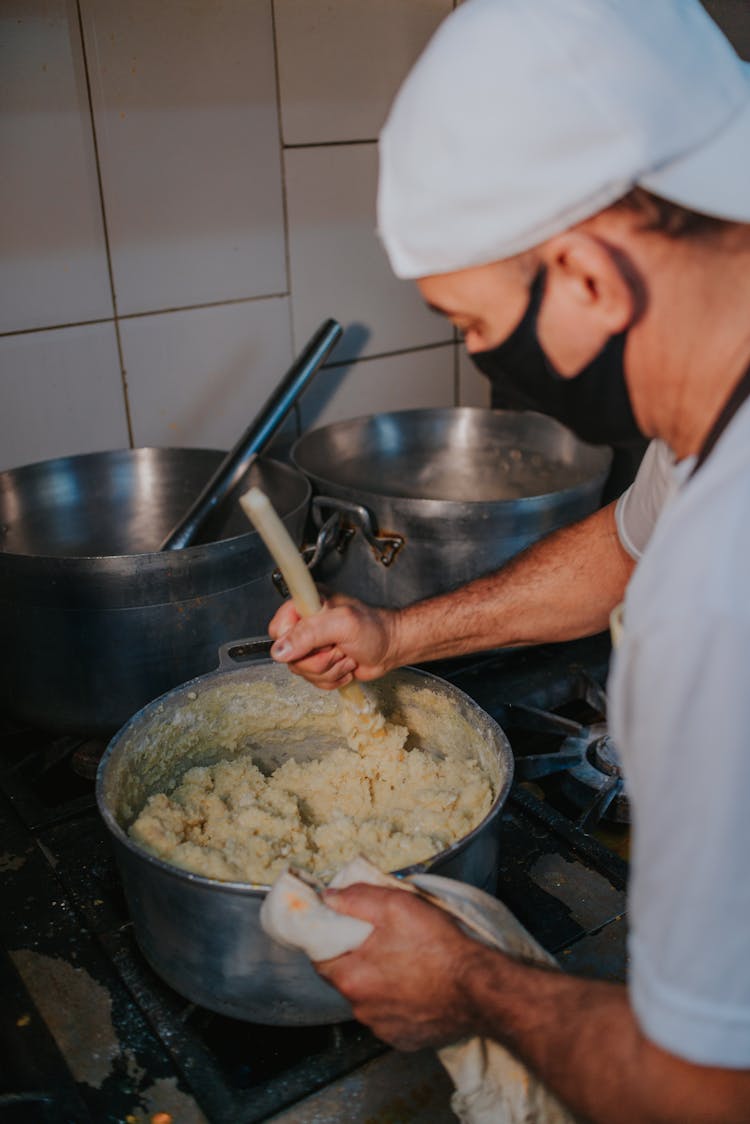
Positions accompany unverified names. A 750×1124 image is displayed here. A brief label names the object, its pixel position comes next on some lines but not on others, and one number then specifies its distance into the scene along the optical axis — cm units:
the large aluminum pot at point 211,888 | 80
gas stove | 83
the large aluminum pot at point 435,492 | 134
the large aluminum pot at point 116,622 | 114
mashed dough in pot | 95
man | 54
